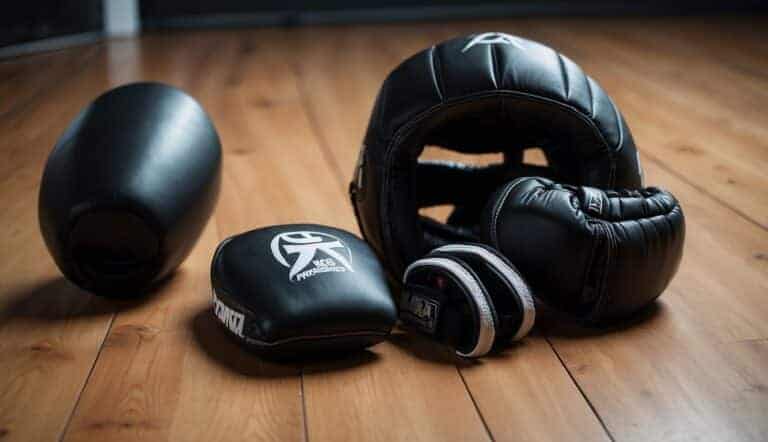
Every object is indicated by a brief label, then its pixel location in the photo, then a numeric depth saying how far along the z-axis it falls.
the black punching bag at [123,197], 1.51
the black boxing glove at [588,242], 1.46
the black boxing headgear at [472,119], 1.59
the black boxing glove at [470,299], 1.40
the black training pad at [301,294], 1.37
